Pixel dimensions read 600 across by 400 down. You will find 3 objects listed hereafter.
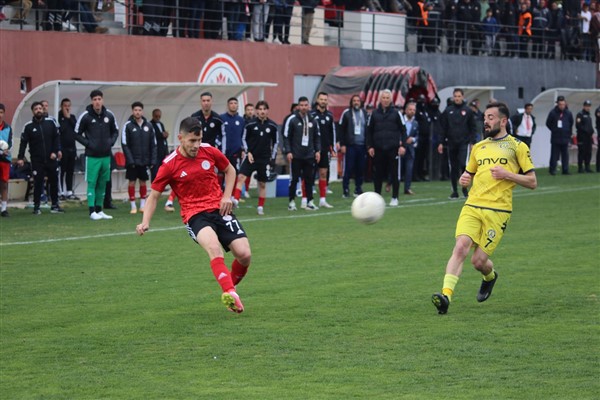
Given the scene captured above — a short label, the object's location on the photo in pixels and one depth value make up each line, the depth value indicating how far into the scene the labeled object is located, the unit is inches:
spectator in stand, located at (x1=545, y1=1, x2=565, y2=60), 1625.2
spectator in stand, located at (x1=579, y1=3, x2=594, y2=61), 1619.1
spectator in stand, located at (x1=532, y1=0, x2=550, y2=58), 1605.6
